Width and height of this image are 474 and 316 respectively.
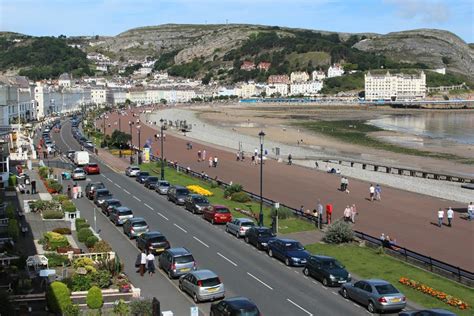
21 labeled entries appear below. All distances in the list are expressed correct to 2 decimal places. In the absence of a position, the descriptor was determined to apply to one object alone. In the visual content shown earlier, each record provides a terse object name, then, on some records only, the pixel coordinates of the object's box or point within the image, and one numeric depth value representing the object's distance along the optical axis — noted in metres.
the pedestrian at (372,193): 40.19
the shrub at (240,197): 38.19
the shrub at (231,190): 39.59
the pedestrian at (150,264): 23.00
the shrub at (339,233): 27.38
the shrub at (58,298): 17.23
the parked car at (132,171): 49.28
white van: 54.38
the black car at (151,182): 43.50
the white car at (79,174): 47.37
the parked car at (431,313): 16.78
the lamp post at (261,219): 30.94
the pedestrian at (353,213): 32.59
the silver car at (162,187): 41.12
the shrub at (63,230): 27.49
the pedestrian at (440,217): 32.14
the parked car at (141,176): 45.88
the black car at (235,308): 16.92
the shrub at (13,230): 25.31
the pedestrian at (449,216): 32.22
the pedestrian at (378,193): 39.81
